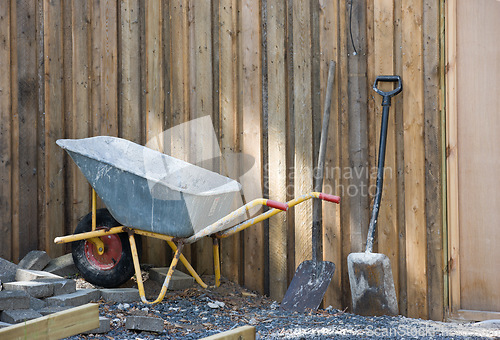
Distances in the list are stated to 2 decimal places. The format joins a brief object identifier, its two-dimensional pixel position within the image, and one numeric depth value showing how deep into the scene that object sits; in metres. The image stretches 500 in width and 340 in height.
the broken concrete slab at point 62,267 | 7.91
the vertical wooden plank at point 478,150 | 7.42
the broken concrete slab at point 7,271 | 7.31
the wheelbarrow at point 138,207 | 6.84
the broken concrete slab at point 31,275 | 7.00
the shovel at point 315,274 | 7.33
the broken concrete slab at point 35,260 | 7.80
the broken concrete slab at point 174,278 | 7.62
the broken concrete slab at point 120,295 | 6.99
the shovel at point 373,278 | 7.07
